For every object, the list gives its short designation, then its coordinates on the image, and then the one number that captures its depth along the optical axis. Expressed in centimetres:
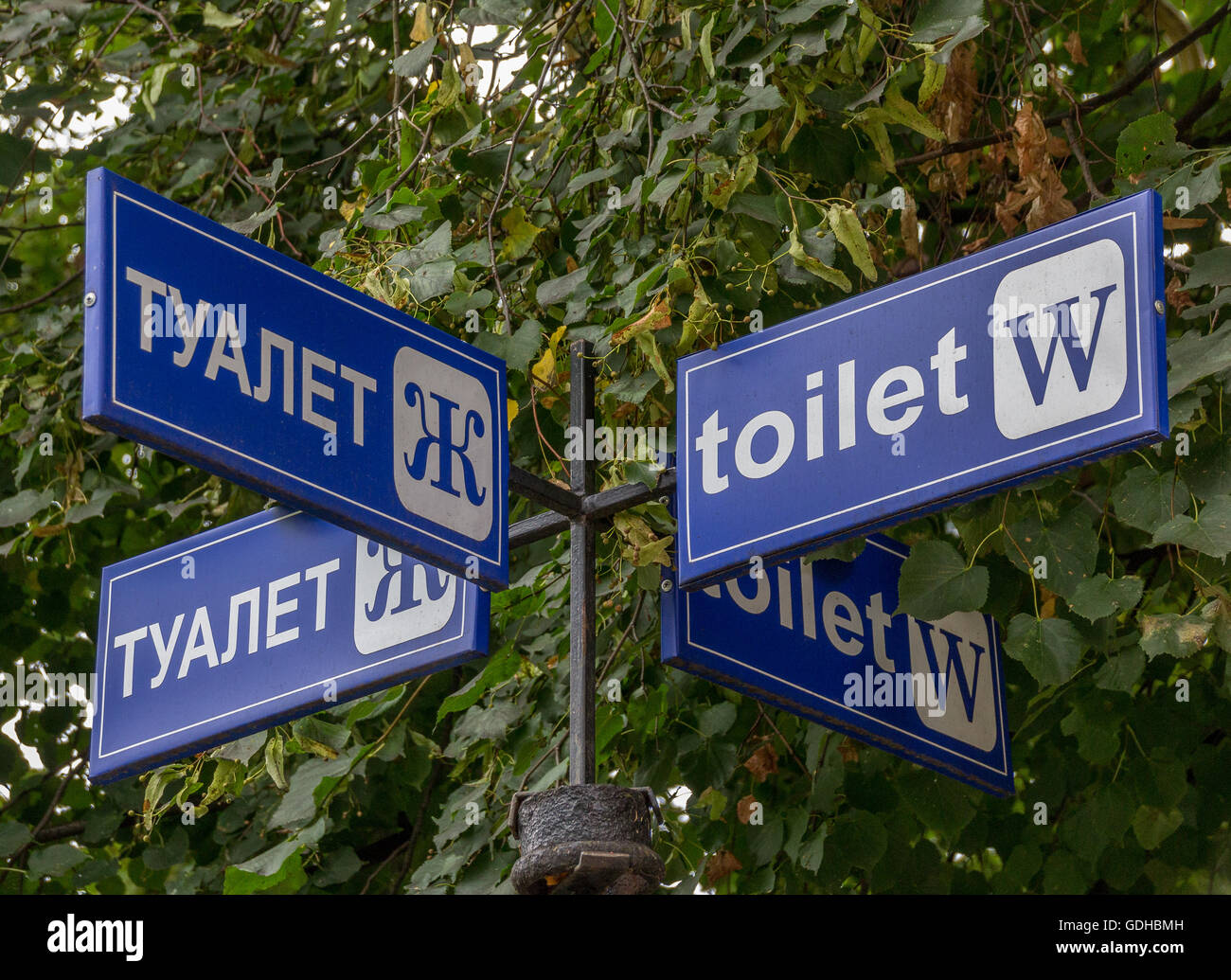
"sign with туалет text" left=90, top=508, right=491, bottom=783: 260
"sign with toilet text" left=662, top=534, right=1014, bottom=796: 266
